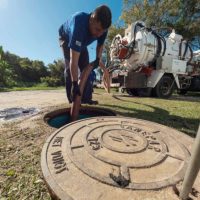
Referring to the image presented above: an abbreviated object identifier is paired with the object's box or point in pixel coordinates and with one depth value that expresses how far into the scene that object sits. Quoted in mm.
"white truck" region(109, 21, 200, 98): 6273
